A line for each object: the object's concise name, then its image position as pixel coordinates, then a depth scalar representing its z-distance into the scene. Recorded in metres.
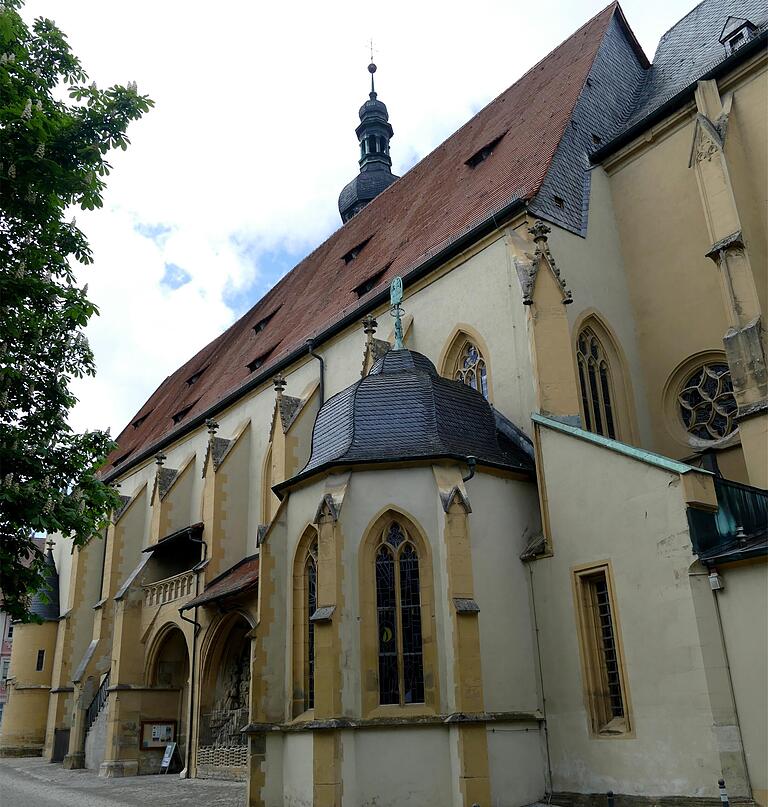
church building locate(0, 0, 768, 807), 9.81
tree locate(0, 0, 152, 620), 8.26
